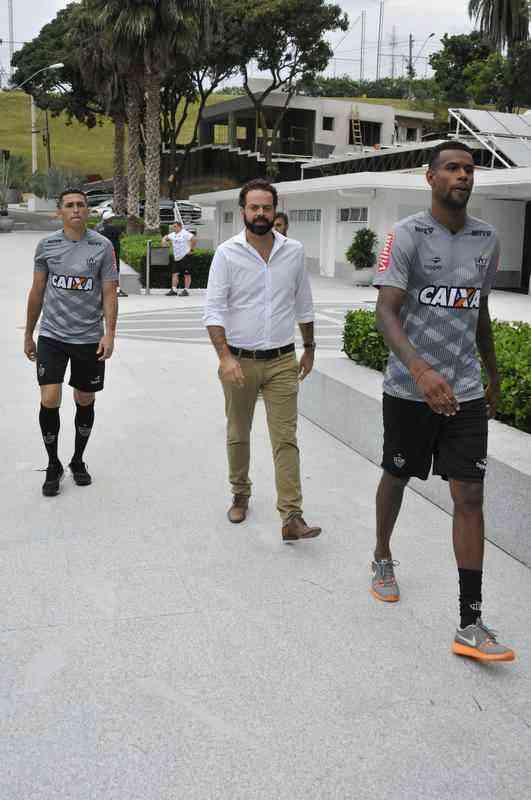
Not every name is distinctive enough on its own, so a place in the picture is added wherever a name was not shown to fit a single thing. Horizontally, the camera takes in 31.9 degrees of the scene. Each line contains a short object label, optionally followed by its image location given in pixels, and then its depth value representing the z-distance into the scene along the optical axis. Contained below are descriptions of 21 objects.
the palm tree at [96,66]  35.47
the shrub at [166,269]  21.75
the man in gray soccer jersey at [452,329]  3.61
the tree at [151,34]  28.20
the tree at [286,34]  40.22
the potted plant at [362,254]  26.72
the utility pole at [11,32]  107.19
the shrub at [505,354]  5.38
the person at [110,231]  16.39
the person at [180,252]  19.94
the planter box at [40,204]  58.62
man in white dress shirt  4.82
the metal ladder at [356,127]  53.38
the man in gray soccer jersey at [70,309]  5.66
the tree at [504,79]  40.88
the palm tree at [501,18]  36.69
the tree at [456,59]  50.88
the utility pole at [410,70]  125.16
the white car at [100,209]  46.63
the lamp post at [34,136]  65.25
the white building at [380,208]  24.83
